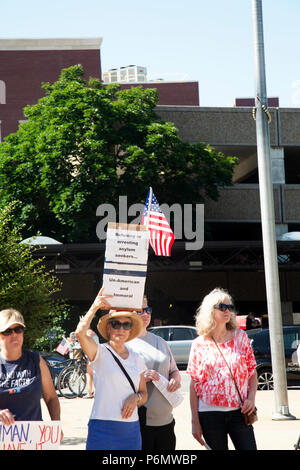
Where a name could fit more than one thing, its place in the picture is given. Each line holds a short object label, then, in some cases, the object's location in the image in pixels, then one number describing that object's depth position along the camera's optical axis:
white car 24.80
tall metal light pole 12.78
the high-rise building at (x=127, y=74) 68.62
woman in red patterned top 5.89
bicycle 17.80
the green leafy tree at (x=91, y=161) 32.44
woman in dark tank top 5.14
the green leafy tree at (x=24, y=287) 11.26
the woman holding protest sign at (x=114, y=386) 5.27
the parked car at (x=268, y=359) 18.12
